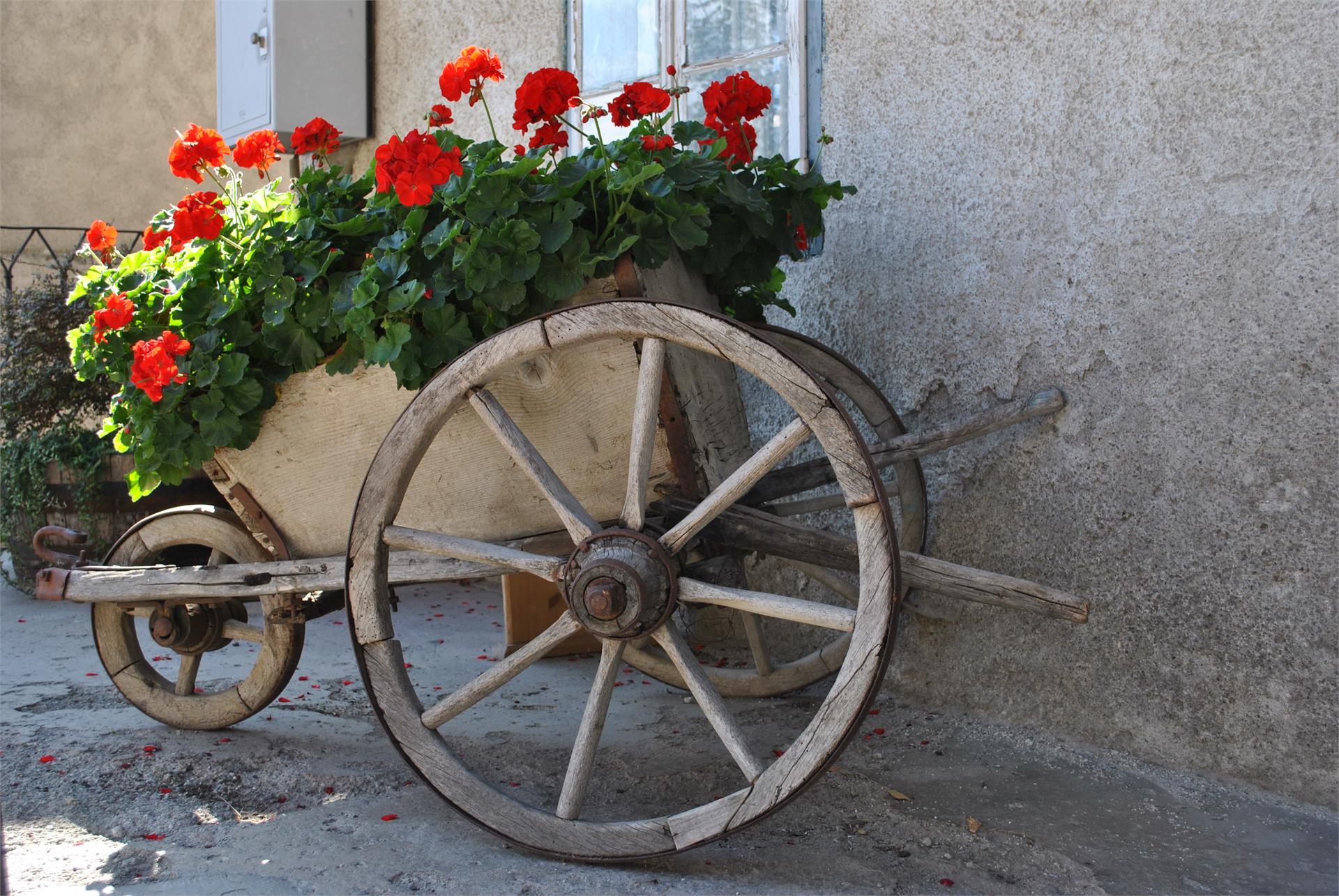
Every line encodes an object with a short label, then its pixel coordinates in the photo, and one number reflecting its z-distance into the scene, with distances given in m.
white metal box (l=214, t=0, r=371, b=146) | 4.41
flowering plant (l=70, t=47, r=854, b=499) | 2.08
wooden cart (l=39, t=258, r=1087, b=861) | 1.90
